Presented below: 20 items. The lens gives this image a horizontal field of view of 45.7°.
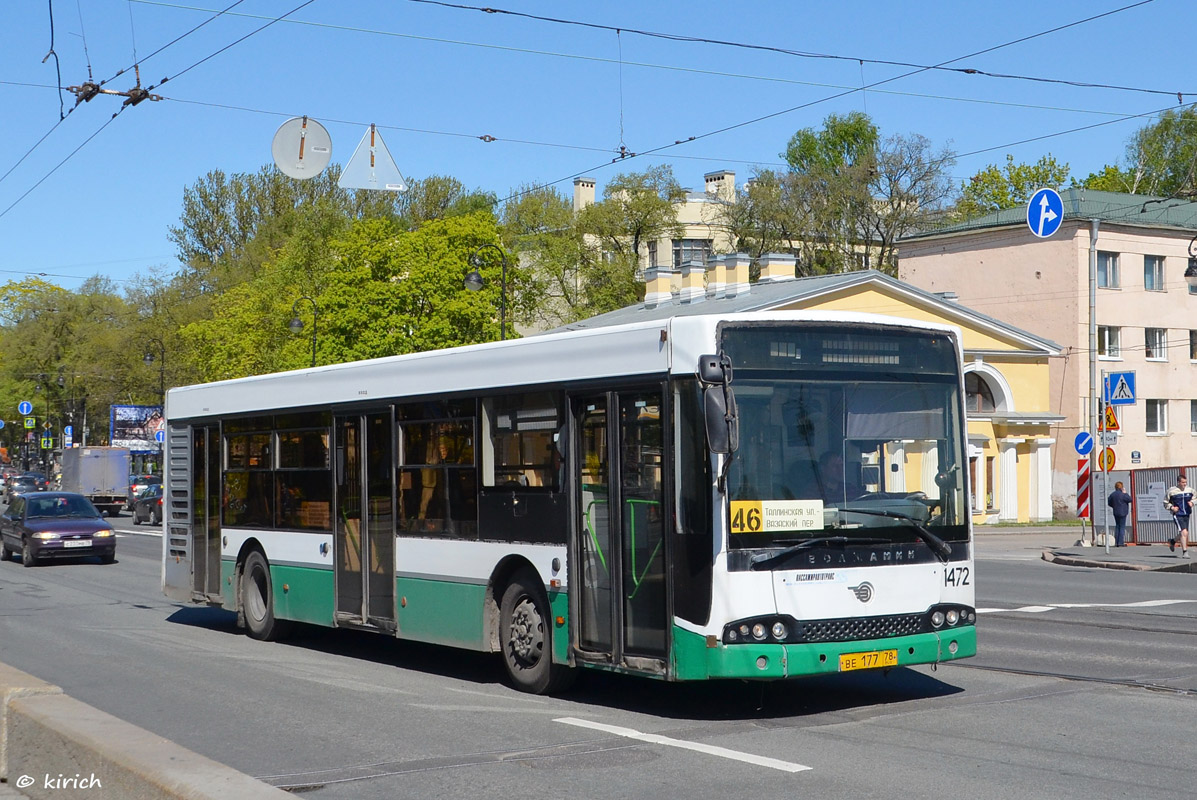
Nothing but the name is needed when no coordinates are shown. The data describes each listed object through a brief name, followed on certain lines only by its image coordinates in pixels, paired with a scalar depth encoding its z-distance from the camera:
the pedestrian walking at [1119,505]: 36.19
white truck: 63.94
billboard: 82.25
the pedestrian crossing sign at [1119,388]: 31.11
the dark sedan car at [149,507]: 55.94
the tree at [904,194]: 71.38
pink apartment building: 59.50
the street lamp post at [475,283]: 40.89
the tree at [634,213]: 70.38
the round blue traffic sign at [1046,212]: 27.17
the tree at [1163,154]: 76.94
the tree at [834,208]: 71.19
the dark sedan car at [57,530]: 31.00
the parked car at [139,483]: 63.96
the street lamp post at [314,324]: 49.94
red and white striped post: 37.72
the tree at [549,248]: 68.81
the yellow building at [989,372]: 52.38
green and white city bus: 9.57
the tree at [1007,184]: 79.69
